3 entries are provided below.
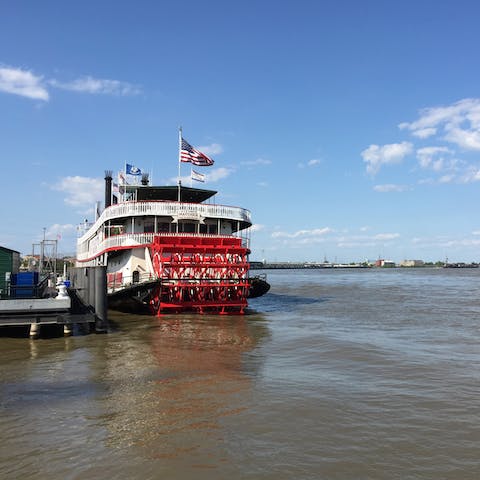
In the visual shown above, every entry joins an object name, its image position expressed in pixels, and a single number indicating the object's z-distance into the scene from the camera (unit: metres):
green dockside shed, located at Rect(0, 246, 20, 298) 17.58
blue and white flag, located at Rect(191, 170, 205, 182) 26.89
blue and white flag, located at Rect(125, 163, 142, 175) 30.30
